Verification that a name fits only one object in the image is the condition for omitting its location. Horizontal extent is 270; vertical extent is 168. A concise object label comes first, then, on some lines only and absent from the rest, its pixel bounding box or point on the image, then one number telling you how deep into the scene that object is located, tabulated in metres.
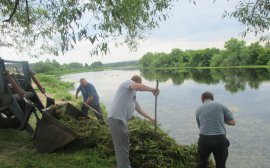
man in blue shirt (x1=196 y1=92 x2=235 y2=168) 3.26
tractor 4.35
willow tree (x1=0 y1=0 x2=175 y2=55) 3.53
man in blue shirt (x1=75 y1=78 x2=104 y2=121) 6.01
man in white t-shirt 3.26
